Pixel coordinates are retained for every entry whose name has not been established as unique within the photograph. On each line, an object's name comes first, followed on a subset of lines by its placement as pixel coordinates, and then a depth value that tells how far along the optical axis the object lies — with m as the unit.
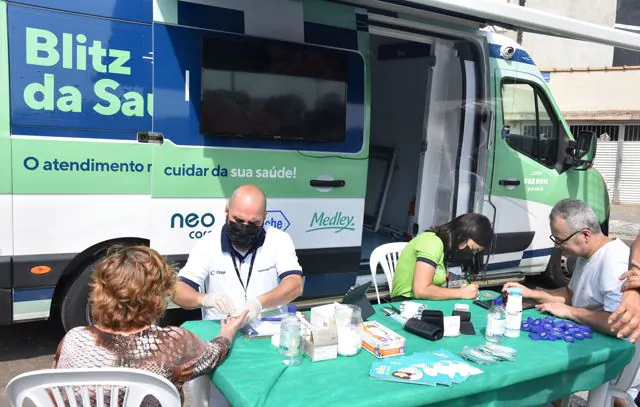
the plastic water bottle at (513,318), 2.48
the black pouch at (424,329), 2.38
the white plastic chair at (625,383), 2.60
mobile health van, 3.12
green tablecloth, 1.82
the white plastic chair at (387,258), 3.73
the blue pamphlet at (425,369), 1.95
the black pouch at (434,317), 2.45
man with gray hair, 2.65
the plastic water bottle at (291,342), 2.06
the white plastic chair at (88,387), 1.58
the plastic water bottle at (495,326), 2.40
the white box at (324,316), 2.20
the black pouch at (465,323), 2.52
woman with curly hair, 1.73
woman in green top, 3.08
